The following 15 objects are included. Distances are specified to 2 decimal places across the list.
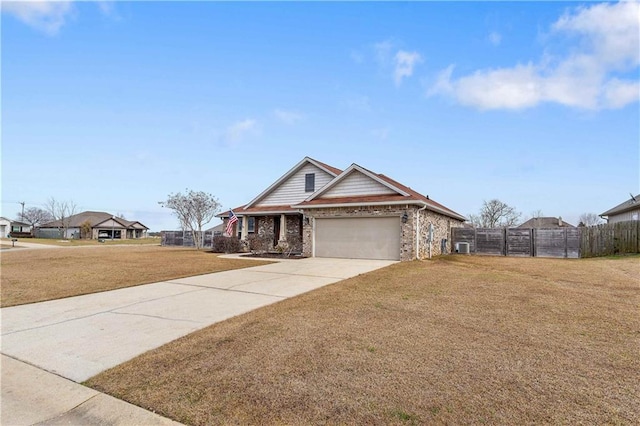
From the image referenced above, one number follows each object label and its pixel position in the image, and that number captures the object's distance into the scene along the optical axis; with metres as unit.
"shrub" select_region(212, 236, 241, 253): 21.94
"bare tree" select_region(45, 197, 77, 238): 64.26
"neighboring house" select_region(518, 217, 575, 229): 46.00
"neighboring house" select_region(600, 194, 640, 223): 22.54
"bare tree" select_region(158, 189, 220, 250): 33.25
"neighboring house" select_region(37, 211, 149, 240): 57.66
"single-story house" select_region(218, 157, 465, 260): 15.20
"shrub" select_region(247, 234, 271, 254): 20.61
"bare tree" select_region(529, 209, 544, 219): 53.69
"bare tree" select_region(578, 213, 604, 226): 55.00
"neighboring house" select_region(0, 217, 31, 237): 60.53
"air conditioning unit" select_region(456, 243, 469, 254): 19.92
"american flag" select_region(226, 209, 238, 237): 20.77
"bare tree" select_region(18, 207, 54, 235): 76.88
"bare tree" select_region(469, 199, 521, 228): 46.91
